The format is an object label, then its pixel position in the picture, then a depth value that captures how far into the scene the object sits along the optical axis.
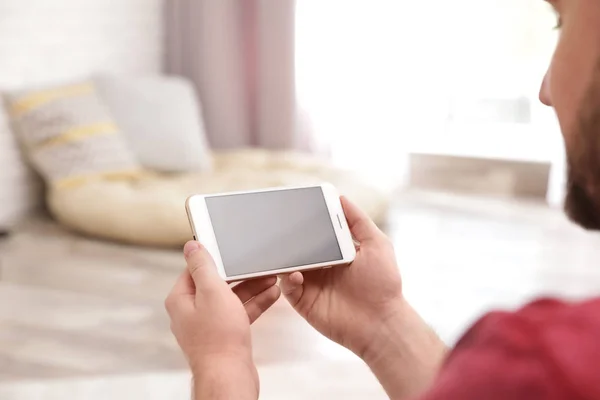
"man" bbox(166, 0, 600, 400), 0.42
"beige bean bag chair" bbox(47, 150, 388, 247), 2.40
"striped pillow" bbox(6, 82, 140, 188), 2.59
